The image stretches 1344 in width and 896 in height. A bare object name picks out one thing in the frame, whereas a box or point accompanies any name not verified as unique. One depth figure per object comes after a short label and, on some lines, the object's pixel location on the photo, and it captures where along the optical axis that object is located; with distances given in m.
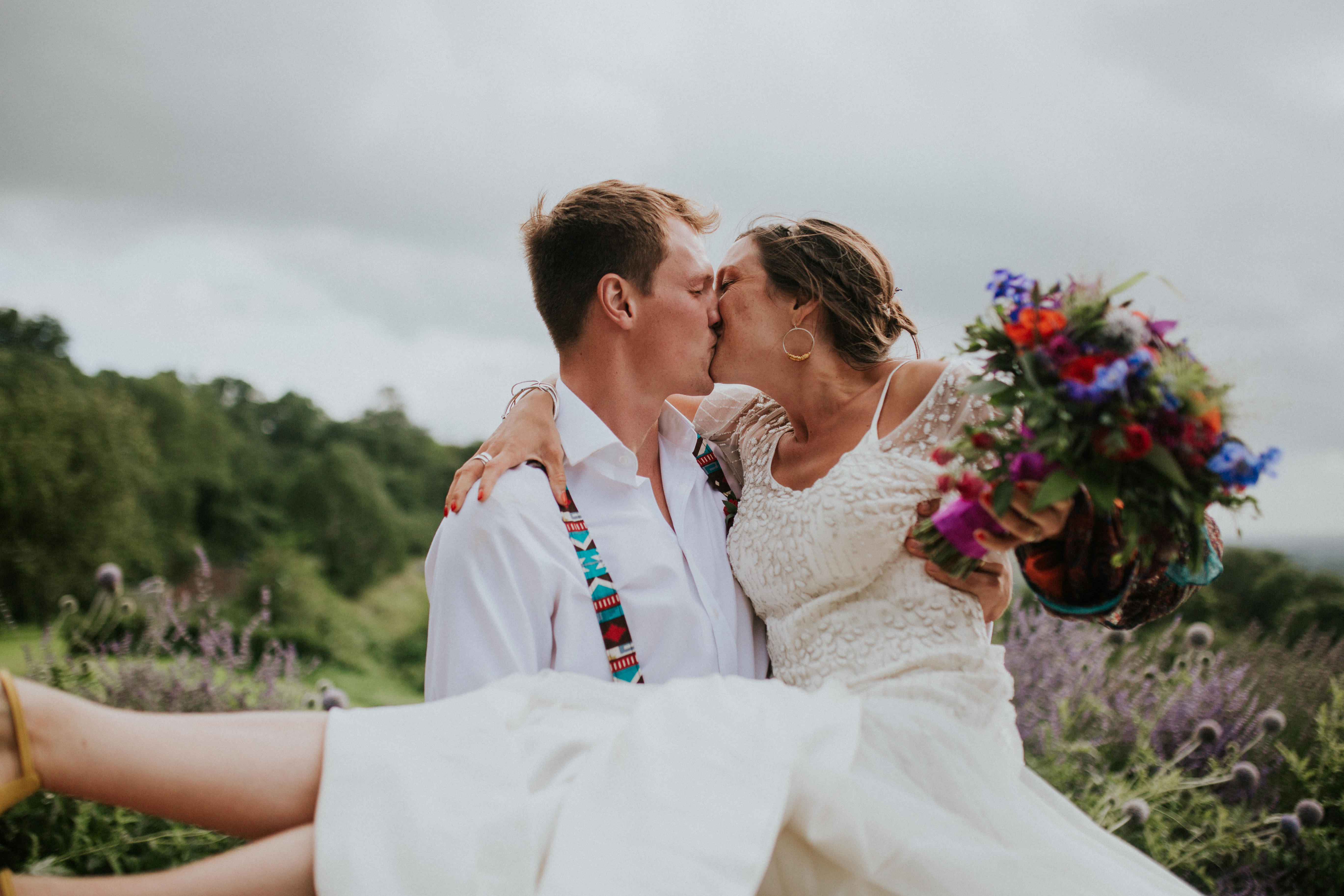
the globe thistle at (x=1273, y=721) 3.81
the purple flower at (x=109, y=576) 3.59
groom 2.17
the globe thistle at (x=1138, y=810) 3.13
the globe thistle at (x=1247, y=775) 3.60
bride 1.43
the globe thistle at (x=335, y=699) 3.22
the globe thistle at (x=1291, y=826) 3.35
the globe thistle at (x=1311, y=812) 3.49
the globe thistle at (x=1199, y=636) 4.23
